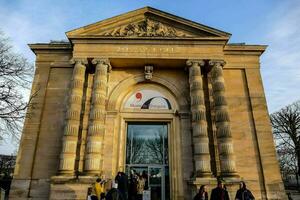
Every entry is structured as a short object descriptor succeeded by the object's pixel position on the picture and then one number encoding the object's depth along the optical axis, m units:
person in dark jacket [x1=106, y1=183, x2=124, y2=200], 9.55
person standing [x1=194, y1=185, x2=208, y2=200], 10.28
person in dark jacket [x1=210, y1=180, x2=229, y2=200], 10.19
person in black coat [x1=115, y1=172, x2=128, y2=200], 12.01
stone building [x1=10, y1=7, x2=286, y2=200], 14.73
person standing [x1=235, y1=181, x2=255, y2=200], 10.39
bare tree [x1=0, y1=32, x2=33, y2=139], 12.88
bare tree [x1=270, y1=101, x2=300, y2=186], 31.39
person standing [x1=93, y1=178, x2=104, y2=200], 11.38
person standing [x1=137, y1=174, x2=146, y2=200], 13.03
